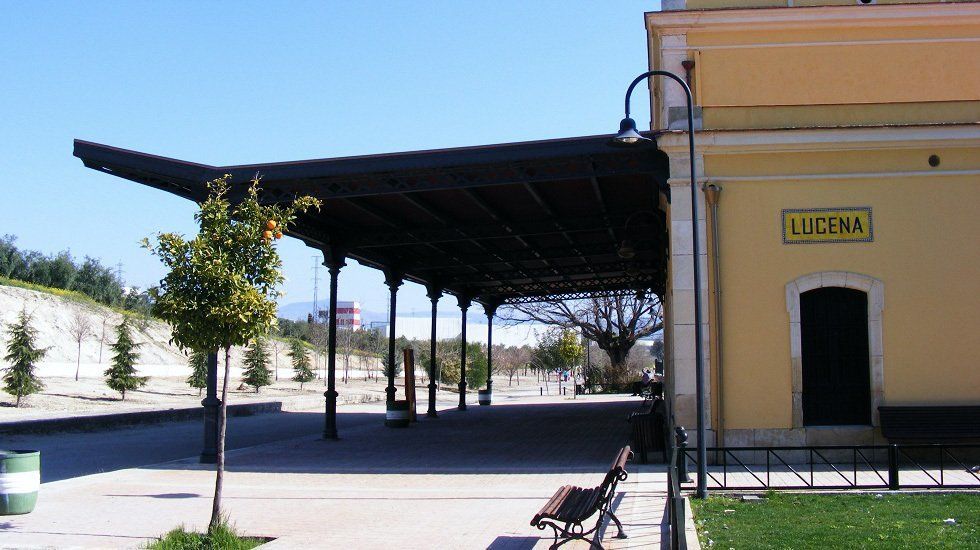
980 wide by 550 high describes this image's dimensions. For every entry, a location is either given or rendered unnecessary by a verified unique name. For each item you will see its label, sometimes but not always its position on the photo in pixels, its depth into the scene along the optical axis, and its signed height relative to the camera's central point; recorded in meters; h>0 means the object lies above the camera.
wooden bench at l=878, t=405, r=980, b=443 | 12.07 -0.85
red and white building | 105.25 +6.69
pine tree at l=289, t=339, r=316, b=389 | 48.56 -0.03
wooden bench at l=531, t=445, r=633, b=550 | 6.68 -1.21
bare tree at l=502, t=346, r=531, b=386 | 80.81 +0.62
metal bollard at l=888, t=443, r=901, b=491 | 9.82 -1.24
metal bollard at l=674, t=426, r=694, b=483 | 9.71 -1.14
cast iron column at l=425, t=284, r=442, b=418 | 27.52 +0.79
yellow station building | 12.62 +2.01
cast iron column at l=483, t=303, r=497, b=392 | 33.59 +2.03
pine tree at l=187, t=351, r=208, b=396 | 37.78 -0.55
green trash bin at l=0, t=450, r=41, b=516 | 9.48 -1.36
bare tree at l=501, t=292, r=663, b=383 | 45.09 +2.46
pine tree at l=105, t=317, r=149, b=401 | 33.81 -0.14
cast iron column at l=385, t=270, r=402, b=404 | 23.98 +2.04
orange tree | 8.34 +0.83
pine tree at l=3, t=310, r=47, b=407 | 28.41 +0.11
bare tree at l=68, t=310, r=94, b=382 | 43.69 +1.97
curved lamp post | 10.42 +1.93
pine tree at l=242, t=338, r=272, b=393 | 42.88 -0.35
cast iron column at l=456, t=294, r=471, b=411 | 30.41 +0.33
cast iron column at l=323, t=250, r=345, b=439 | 19.20 -0.38
